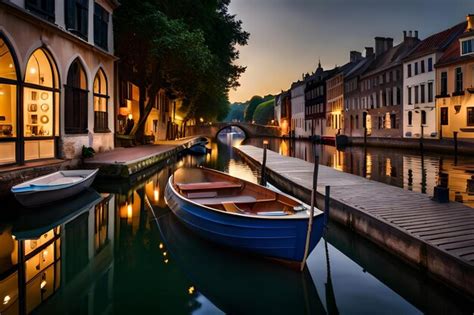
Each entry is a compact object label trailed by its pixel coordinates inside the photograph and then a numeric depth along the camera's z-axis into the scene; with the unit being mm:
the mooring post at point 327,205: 9703
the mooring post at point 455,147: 31372
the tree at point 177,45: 26812
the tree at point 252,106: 181150
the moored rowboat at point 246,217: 7535
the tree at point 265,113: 146500
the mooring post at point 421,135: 35981
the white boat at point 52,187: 12023
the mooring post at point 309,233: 7375
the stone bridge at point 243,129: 90562
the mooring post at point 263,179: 17706
